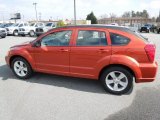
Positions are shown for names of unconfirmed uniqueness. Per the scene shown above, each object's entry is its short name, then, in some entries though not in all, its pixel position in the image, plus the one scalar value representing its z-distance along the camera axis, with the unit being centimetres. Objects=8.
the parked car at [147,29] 2183
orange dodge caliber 288
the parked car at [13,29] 1597
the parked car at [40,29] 1493
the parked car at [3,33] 1317
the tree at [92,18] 3948
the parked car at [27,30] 1568
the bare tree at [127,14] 7523
